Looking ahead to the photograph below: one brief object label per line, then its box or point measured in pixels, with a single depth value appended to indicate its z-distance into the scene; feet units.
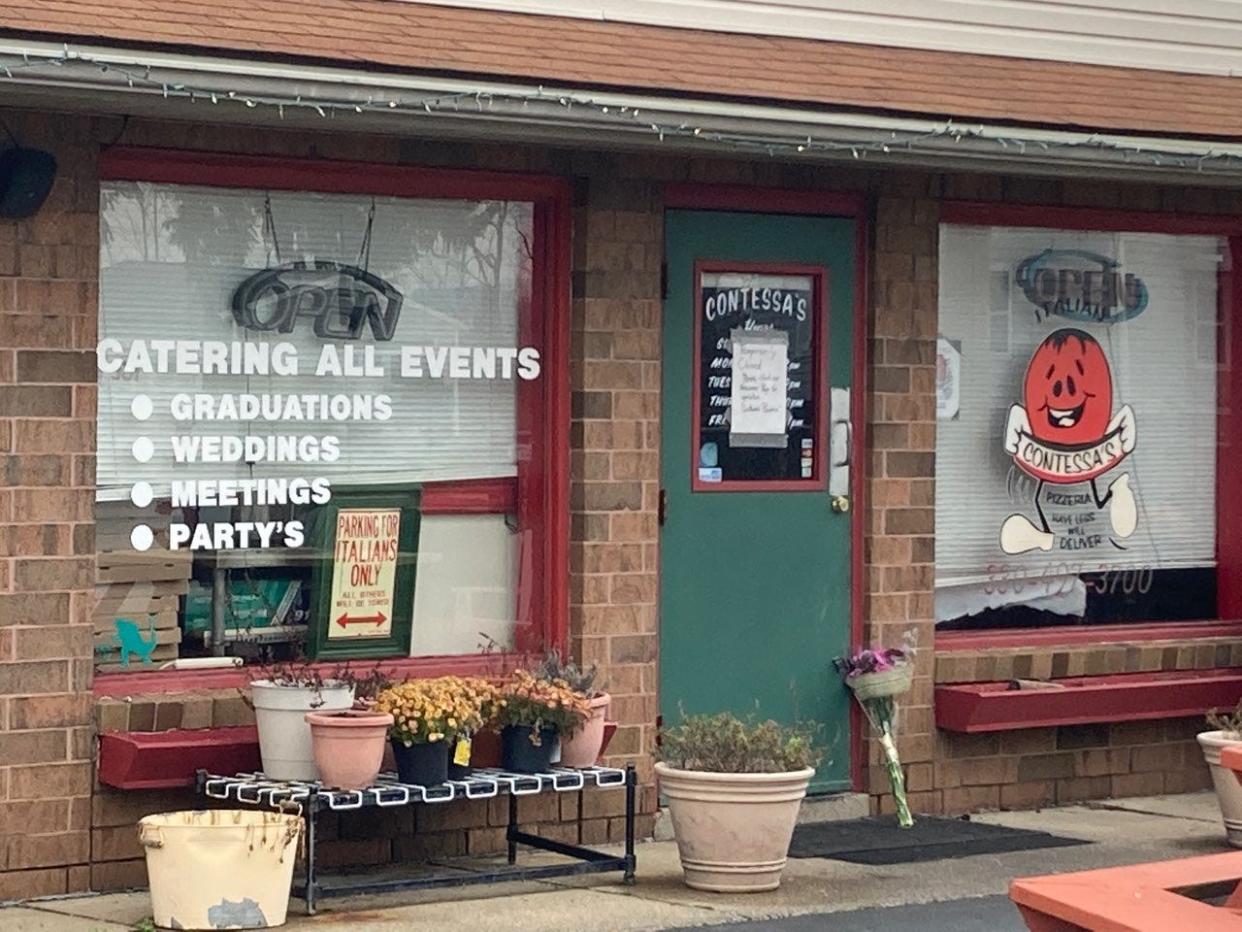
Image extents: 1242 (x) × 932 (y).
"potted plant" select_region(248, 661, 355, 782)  28.60
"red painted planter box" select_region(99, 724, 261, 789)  28.50
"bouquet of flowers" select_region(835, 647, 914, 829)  34.40
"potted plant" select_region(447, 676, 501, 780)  28.63
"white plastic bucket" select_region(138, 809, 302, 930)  26.58
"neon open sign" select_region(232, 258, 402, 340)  30.99
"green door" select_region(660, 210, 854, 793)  33.88
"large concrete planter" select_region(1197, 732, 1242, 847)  33.58
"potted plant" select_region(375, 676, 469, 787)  28.27
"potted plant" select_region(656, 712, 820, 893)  29.55
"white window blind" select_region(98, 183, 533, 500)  29.99
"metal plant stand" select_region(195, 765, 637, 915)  27.86
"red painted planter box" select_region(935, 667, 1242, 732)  35.73
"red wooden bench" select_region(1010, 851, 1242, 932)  18.45
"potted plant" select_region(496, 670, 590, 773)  29.48
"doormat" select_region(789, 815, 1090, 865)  32.76
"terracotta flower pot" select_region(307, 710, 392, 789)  27.78
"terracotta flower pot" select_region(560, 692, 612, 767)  30.19
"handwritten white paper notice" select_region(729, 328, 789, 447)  34.50
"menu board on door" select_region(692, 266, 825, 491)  34.27
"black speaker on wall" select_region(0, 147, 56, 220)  28.30
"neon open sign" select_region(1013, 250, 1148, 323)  37.81
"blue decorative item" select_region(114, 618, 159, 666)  29.99
